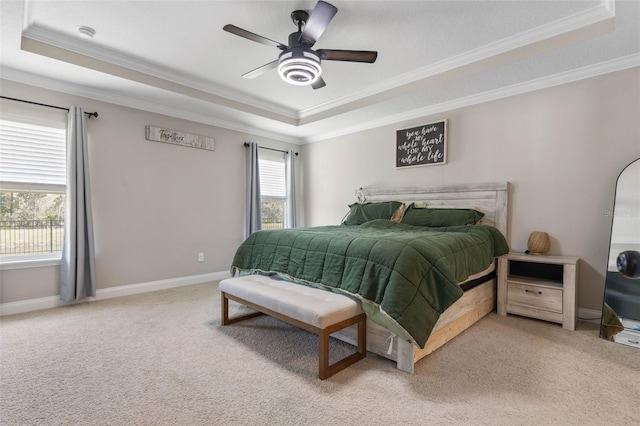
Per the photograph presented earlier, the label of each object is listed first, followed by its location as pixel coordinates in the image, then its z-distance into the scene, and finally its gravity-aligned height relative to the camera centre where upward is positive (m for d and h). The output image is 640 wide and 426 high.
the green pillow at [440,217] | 3.31 -0.12
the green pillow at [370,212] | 4.02 -0.08
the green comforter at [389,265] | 1.88 -0.44
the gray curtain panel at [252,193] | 4.75 +0.17
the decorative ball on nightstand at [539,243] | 2.99 -0.35
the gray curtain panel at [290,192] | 5.45 +0.22
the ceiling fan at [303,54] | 2.19 +1.17
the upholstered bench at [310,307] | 1.86 -0.68
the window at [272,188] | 5.17 +0.28
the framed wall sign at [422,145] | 3.90 +0.81
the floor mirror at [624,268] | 2.40 -0.48
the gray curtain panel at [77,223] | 3.20 -0.22
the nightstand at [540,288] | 2.63 -0.73
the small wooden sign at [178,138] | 3.89 +0.87
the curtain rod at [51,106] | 3.00 +0.99
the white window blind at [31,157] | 3.01 +0.45
